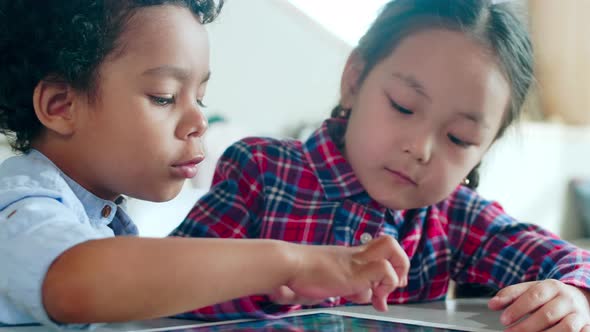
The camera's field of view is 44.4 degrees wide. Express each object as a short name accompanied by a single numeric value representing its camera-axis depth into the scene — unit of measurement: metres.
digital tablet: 0.60
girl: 0.86
